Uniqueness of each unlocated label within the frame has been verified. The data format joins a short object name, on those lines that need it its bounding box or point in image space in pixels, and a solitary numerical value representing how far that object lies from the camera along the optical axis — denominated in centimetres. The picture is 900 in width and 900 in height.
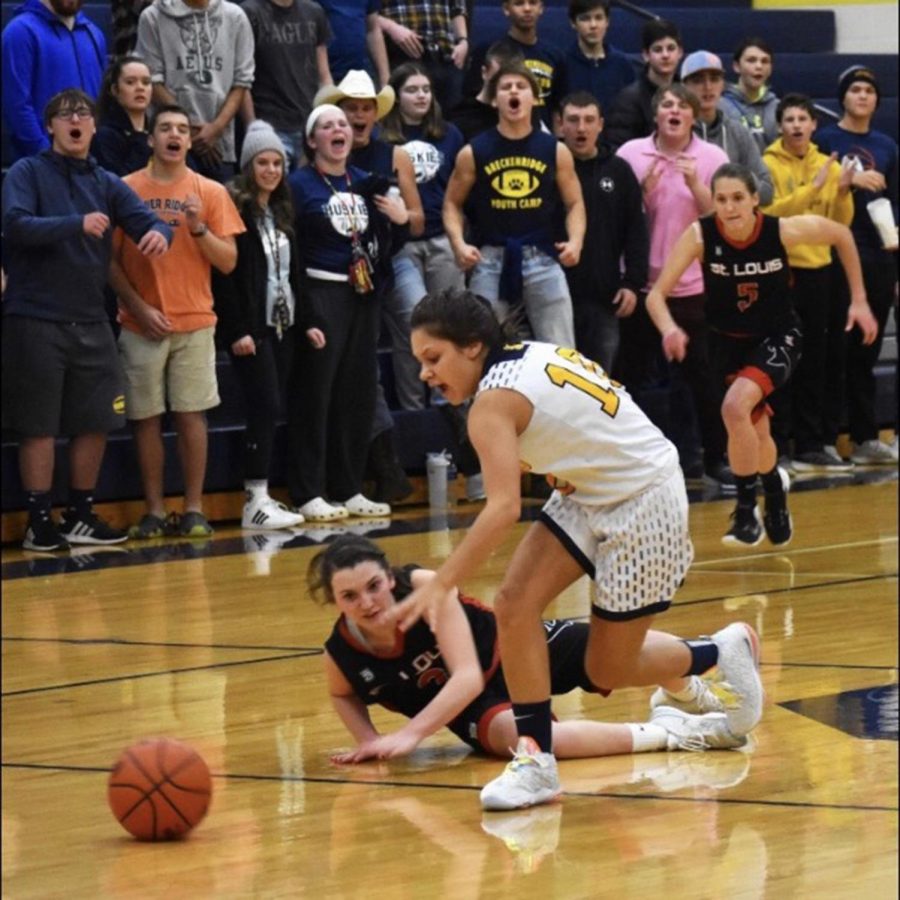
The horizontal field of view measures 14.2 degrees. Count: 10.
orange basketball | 873
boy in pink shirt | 2047
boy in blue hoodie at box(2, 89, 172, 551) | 1656
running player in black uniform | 1599
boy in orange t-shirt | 1749
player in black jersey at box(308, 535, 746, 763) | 971
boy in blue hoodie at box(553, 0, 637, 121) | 2177
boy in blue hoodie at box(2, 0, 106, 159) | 1738
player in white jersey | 894
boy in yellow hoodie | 2152
